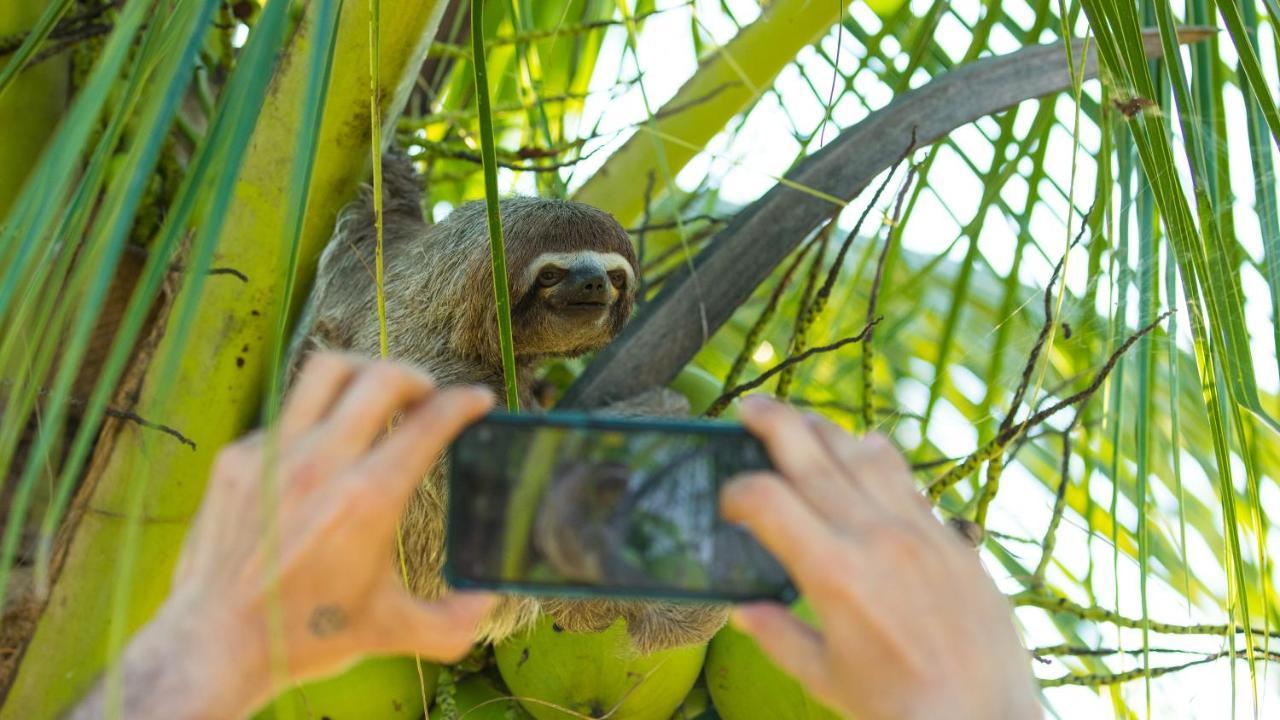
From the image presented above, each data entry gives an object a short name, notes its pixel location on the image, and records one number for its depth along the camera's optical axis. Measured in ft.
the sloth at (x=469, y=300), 9.64
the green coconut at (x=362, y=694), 7.50
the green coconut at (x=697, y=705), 8.65
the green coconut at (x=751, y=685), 7.43
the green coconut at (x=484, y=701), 8.14
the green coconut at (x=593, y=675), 8.02
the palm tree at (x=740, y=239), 5.11
